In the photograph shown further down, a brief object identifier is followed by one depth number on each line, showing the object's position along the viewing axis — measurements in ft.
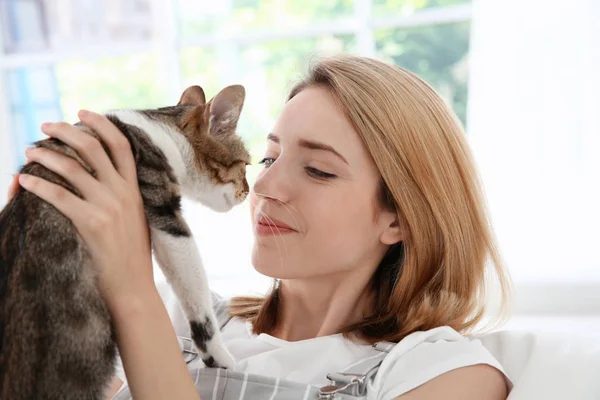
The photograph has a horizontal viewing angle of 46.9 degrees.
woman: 4.54
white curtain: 8.81
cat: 3.48
